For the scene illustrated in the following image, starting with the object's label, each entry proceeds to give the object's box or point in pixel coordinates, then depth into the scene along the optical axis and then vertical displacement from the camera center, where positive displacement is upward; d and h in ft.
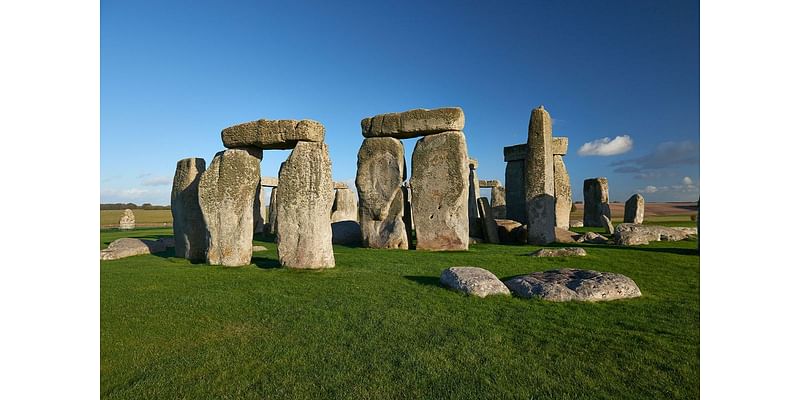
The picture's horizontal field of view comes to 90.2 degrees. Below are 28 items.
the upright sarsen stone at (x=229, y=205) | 26.09 -0.07
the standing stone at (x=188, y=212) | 29.96 -0.58
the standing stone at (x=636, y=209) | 59.52 -1.26
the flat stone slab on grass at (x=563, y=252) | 28.22 -3.63
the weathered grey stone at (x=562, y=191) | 55.26 +1.44
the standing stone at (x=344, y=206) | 60.54 -0.48
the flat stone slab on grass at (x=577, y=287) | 16.22 -3.60
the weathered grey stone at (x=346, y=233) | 42.27 -3.23
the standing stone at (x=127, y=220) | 71.66 -2.80
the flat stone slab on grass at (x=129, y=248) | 31.19 -3.66
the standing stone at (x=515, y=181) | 55.42 +2.91
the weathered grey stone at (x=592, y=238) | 39.52 -3.78
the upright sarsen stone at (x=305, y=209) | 24.39 -0.35
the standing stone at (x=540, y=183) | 39.45 +1.87
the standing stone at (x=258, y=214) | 52.38 -1.39
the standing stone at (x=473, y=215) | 43.88 -1.49
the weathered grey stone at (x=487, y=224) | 41.96 -2.36
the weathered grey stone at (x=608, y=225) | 54.08 -3.37
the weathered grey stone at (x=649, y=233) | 37.45 -3.28
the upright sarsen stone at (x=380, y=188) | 37.47 +1.41
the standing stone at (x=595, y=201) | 63.52 -0.03
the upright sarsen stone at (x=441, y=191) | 34.63 +0.95
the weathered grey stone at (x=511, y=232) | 41.62 -3.20
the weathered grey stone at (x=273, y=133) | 24.94 +4.49
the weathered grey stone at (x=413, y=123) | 35.18 +7.29
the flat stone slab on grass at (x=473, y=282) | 17.01 -3.53
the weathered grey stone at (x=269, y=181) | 60.59 +3.50
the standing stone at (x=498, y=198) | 76.90 +0.73
